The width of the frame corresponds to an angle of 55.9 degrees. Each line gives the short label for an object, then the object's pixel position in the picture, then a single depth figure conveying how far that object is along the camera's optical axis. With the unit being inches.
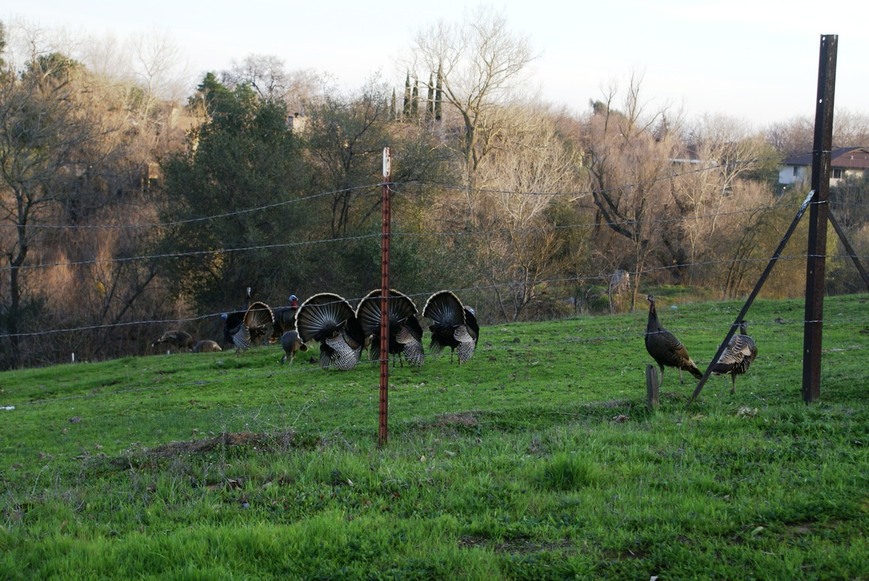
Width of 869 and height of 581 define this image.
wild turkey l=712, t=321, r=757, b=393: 501.4
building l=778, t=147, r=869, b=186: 2214.8
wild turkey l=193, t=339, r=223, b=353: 1122.2
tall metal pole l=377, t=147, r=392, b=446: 340.8
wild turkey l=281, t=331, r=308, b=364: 794.8
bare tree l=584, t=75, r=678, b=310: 1942.7
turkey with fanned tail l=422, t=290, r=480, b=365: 724.7
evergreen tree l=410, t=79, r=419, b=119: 1943.9
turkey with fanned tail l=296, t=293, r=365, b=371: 714.2
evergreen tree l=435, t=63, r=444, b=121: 2022.6
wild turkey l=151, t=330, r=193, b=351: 1288.1
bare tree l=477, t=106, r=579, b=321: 1560.0
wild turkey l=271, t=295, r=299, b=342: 979.9
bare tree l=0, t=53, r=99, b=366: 1444.4
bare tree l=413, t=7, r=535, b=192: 2017.7
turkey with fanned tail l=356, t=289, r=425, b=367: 692.7
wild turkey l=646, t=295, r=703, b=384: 525.7
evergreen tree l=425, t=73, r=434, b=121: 2009.1
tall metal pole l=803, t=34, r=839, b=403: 397.4
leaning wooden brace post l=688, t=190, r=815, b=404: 387.9
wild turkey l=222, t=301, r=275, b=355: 975.0
